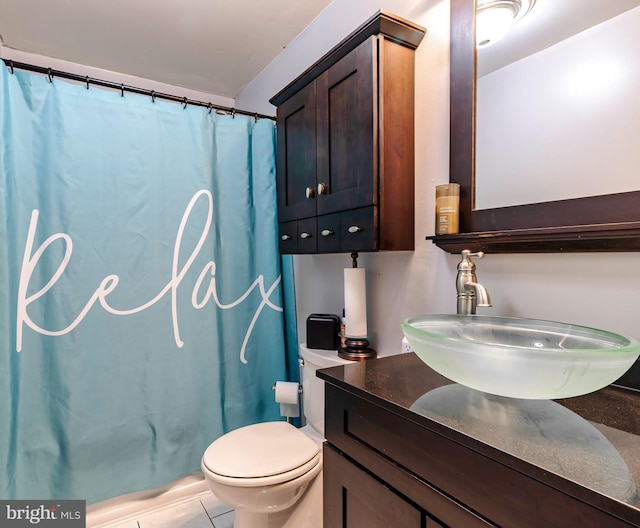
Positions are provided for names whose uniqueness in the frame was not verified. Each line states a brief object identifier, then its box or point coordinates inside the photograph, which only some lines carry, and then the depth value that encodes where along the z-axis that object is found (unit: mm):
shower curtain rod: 1362
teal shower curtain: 1390
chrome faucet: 940
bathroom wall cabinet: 1141
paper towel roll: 1389
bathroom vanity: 453
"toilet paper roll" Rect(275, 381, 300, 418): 1688
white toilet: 1179
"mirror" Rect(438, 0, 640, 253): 759
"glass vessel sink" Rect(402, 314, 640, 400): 538
